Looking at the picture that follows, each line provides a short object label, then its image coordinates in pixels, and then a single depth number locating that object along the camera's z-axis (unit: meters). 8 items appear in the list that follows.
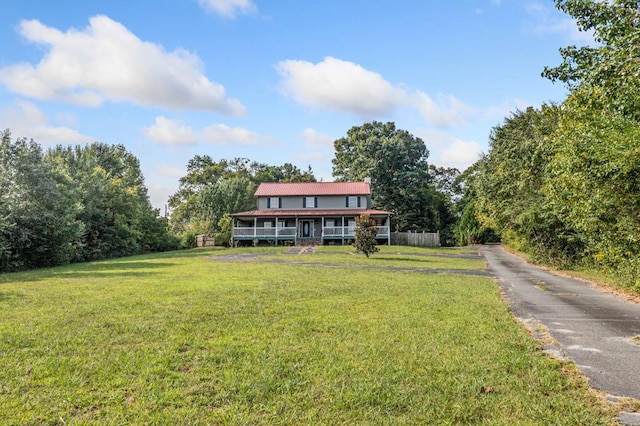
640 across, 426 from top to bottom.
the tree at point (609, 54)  8.15
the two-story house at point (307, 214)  35.62
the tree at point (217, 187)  45.53
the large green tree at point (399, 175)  47.06
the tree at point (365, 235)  22.95
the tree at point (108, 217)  27.64
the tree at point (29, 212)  18.41
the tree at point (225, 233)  37.44
